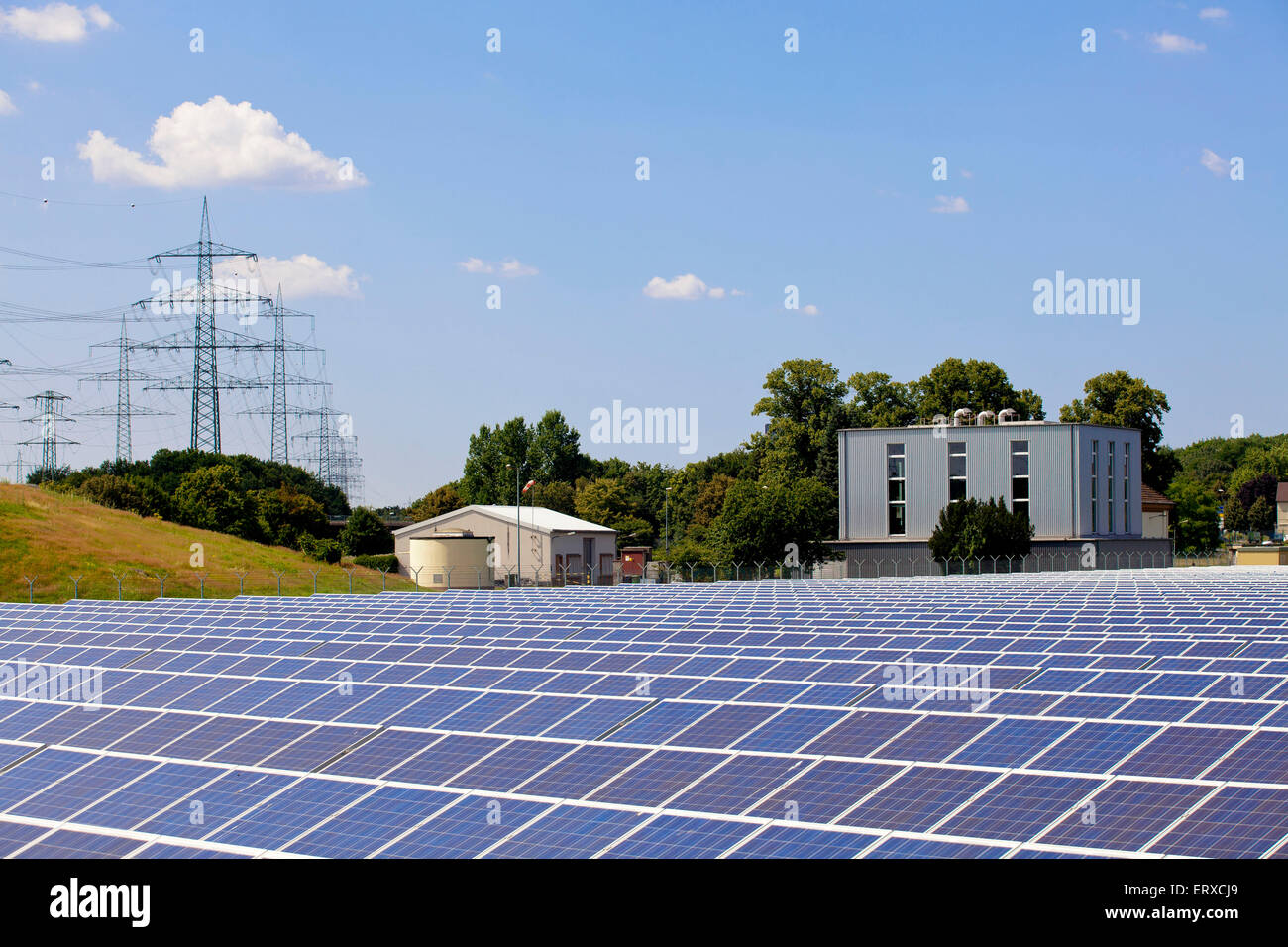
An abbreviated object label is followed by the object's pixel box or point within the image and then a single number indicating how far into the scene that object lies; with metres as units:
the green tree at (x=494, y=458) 147.75
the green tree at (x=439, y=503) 132.38
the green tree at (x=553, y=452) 151.62
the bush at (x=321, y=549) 96.44
